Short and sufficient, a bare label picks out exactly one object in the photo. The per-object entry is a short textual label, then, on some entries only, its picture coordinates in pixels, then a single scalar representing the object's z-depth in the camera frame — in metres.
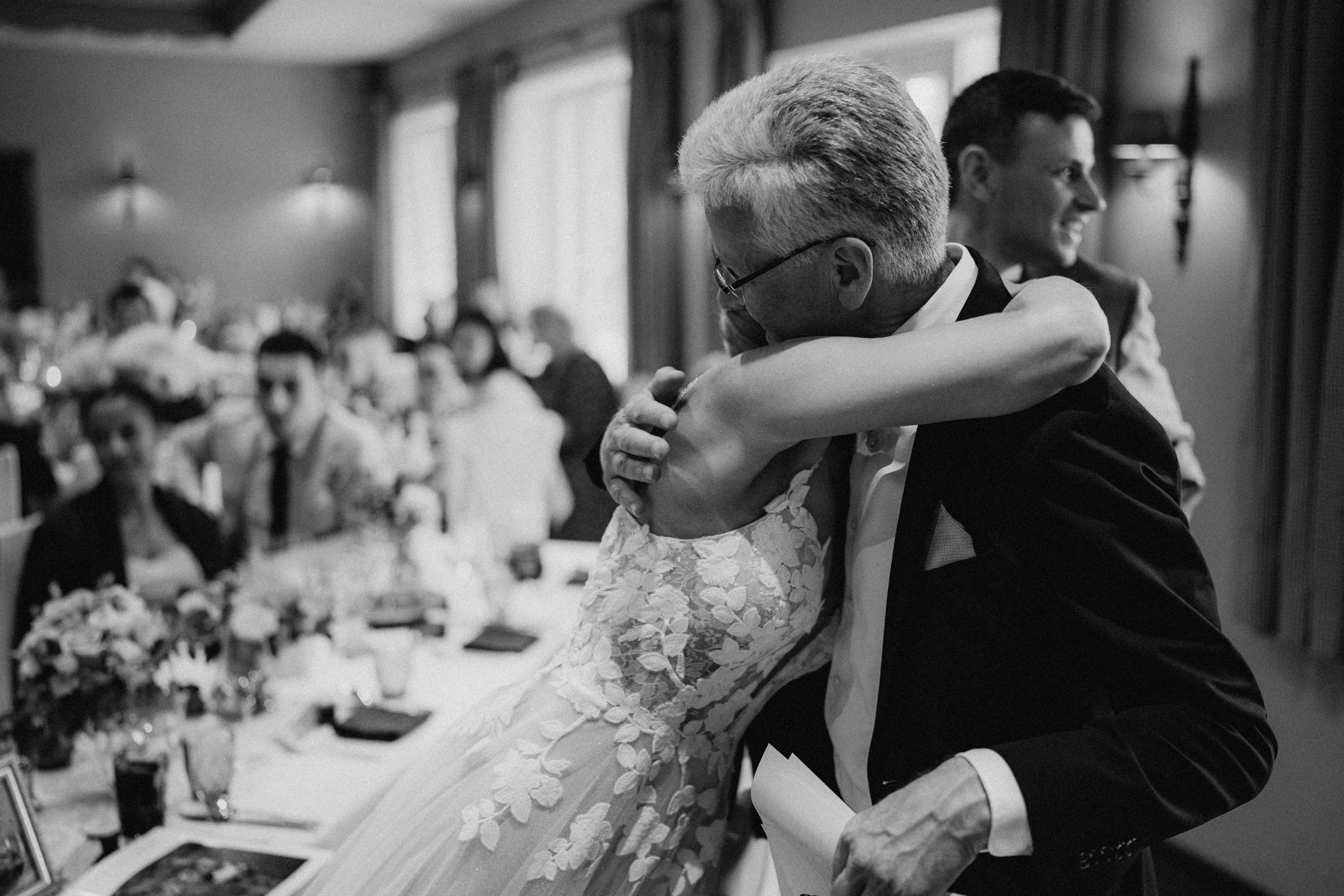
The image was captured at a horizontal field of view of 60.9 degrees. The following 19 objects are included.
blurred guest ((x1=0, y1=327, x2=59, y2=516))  4.65
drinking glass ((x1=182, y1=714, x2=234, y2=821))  1.79
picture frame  1.51
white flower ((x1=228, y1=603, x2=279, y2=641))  2.22
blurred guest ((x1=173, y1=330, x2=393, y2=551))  3.99
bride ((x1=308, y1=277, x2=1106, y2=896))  1.18
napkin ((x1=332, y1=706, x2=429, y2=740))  2.09
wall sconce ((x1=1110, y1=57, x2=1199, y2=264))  3.63
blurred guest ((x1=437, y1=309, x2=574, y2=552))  4.53
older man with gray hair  1.00
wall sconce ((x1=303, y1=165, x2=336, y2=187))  12.12
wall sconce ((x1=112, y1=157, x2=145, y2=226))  11.37
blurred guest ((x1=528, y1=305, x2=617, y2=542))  4.46
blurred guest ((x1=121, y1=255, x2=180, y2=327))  7.92
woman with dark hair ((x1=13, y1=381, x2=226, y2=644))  2.82
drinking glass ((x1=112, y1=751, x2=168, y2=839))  1.74
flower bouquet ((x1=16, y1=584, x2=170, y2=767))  1.80
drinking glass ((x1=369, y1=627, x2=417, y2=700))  2.23
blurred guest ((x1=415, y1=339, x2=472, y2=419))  5.37
